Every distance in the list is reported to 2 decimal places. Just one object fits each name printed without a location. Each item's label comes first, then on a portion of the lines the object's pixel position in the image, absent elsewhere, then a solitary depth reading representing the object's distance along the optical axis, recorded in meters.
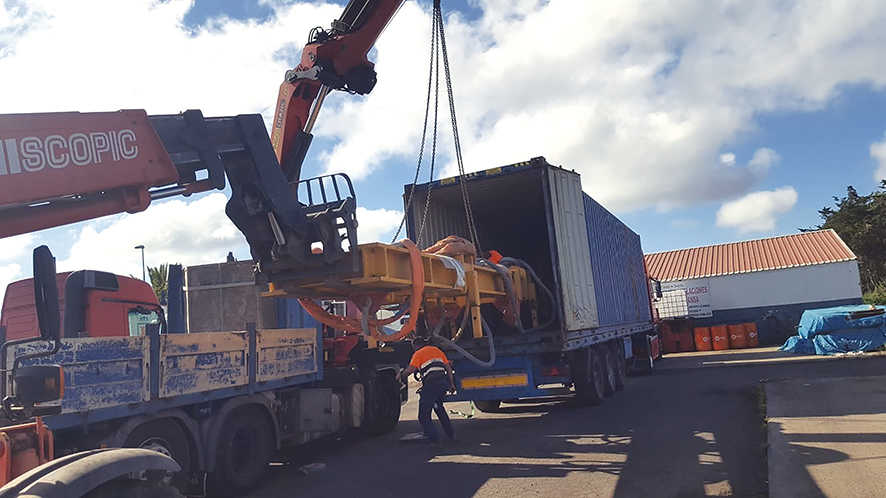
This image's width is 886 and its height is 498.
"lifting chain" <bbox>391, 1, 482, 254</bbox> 8.63
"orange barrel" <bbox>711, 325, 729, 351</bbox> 26.14
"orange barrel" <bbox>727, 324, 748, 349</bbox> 26.08
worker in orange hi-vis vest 8.70
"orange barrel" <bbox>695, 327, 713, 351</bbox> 26.34
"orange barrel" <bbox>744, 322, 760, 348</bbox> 26.08
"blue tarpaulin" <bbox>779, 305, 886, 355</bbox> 17.83
